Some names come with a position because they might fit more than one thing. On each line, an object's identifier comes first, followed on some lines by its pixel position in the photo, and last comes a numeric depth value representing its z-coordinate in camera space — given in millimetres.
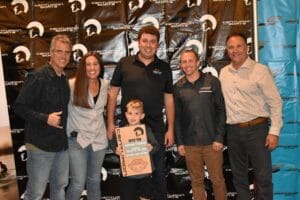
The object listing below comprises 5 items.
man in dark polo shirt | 3031
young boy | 2910
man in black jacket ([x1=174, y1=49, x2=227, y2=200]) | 3094
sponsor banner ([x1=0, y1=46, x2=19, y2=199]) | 3648
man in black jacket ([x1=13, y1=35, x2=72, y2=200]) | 2628
